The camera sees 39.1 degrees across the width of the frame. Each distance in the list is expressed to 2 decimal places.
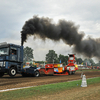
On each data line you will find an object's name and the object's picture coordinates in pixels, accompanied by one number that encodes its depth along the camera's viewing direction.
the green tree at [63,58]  131.05
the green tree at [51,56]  143.25
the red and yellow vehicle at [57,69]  20.56
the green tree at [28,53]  141.04
